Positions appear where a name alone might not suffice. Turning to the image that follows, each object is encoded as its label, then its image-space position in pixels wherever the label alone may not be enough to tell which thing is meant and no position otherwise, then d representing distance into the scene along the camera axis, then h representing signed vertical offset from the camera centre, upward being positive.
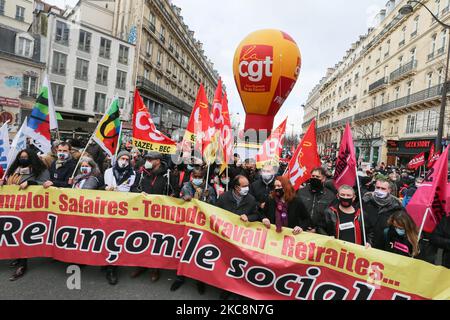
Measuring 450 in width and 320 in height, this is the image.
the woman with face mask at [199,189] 4.87 -0.58
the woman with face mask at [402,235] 3.38 -0.72
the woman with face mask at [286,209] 3.93 -0.62
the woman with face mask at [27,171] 4.36 -0.50
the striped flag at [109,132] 5.40 +0.22
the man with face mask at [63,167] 5.18 -0.46
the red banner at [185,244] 3.36 -1.10
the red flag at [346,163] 4.50 +0.06
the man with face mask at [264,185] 5.09 -0.45
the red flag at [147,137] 5.94 +0.22
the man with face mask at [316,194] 4.76 -0.49
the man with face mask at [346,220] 3.70 -0.65
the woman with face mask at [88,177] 4.62 -0.53
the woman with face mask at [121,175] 5.04 -0.49
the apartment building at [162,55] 32.53 +12.02
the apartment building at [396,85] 24.22 +8.92
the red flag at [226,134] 6.28 +0.46
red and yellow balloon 12.91 +3.86
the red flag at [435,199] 3.75 -0.31
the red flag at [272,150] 8.36 +0.27
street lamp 11.11 +2.82
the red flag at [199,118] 6.30 +0.73
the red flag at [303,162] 5.54 +0.01
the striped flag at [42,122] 5.32 +0.29
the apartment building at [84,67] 27.69 +7.30
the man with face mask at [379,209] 3.76 -0.51
